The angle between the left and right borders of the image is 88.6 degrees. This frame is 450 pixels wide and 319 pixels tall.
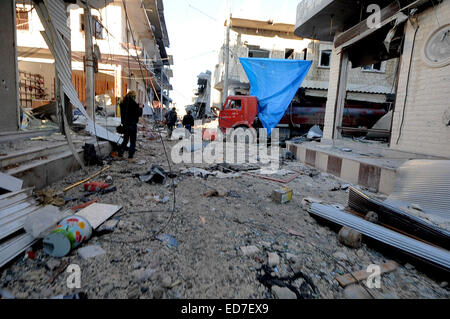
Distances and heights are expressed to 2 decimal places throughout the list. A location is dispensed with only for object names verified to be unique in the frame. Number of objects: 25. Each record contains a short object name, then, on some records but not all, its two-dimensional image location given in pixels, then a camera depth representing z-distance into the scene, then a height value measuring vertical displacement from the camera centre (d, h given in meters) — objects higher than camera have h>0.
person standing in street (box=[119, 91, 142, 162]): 5.54 +0.03
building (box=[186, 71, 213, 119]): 31.05 +4.81
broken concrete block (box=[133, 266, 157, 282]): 1.65 -1.13
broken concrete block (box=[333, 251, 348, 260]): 2.14 -1.18
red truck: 11.26 +0.51
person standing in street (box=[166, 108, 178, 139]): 10.64 +0.05
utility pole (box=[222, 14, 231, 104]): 13.10 +3.08
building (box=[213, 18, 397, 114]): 15.09 +4.56
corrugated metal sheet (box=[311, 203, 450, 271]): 1.97 -1.02
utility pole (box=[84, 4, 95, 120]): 6.02 +1.36
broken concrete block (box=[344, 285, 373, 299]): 1.66 -1.18
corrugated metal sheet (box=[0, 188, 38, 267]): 1.72 -0.93
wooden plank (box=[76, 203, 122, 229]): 2.33 -1.05
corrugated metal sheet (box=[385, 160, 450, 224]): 2.68 -0.68
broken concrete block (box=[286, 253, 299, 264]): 2.01 -1.15
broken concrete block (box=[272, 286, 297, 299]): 1.60 -1.16
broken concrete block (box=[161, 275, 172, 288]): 1.60 -1.13
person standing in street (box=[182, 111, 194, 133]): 11.24 -0.02
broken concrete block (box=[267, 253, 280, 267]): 1.94 -1.14
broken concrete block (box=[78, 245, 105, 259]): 1.84 -1.10
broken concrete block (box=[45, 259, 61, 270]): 1.69 -1.11
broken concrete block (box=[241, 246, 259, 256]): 2.07 -1.14
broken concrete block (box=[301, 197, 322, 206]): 3.41 -1.09
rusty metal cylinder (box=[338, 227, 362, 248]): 2.30 -1.08
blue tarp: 10.38 +1.97
